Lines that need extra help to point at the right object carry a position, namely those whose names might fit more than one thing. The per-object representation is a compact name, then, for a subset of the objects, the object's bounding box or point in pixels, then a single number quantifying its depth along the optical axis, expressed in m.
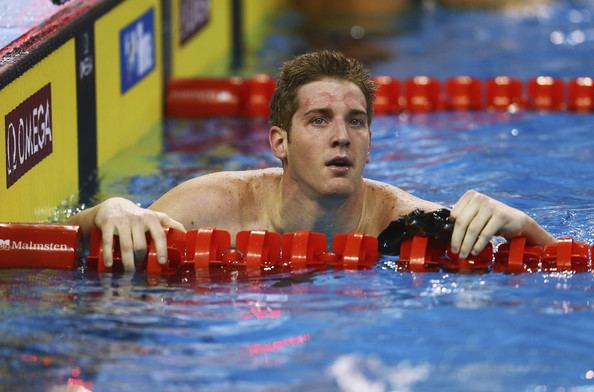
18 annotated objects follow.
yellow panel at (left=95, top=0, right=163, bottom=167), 12.74
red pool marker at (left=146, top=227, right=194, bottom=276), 8.01
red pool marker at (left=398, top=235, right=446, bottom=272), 8.23
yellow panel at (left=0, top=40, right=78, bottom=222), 9.66
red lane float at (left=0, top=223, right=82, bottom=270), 8.12
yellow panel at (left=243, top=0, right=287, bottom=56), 20.94
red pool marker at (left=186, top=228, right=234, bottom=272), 8.17
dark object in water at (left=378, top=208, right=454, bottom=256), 8.13
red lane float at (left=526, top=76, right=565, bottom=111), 15.16
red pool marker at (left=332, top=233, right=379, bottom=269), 8.23
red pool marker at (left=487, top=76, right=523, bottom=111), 15.30
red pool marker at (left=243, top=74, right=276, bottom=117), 15.46
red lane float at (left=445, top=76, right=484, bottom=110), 15.34
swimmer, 7.89
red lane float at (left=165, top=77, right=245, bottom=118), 15.52
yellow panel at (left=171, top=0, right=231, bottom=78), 16.50
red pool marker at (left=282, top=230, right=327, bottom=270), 8.24
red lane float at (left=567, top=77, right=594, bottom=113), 15.04
